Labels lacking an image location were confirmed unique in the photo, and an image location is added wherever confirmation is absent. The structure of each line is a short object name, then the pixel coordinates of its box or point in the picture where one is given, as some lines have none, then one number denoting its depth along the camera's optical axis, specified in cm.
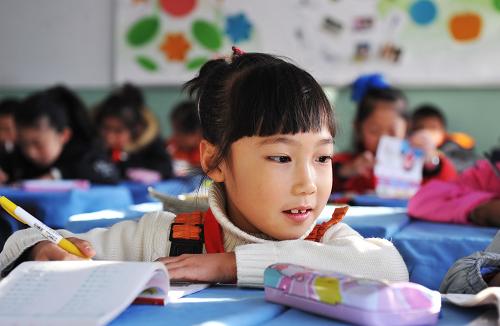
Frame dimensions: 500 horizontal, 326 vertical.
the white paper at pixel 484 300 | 127
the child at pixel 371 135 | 325
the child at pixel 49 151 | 382
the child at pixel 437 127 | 415
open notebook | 122
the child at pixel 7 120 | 561
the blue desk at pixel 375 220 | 192
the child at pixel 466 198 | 210
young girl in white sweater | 146
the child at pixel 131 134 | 462
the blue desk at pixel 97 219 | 186
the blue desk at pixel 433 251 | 185
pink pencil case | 122
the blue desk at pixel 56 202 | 283
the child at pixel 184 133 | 515
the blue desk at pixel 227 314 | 123
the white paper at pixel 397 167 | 284
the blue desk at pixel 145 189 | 373
